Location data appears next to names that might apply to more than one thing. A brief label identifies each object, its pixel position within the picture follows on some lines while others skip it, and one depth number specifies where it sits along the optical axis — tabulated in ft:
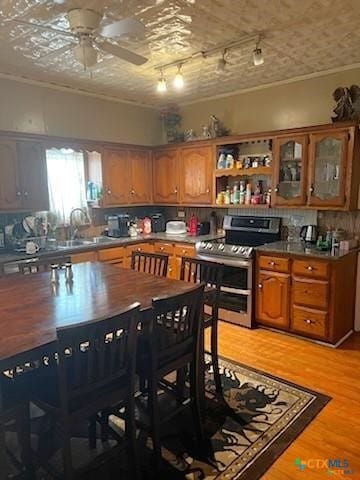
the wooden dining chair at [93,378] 4.90
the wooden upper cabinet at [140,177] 16.46
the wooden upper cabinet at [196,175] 15.29
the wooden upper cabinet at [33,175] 12.63
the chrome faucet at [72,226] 15.29
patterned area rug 6.47
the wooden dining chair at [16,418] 5.24
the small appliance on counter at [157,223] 17.37
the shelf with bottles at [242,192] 14.06
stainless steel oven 12.94
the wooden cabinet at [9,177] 12.13
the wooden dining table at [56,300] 5.15
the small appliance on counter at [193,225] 16.45
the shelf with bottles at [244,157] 13.93
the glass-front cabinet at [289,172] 12.55
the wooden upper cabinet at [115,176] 15.31
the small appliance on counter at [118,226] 15.98
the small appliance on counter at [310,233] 13.15
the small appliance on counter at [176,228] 16.92
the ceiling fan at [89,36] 7.86
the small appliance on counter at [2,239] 12.82
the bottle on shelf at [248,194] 14.33
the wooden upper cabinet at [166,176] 16.52
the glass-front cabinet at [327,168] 11.64
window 14.60
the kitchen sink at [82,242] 13.93
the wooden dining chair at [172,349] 6.07
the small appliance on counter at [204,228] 16.39
